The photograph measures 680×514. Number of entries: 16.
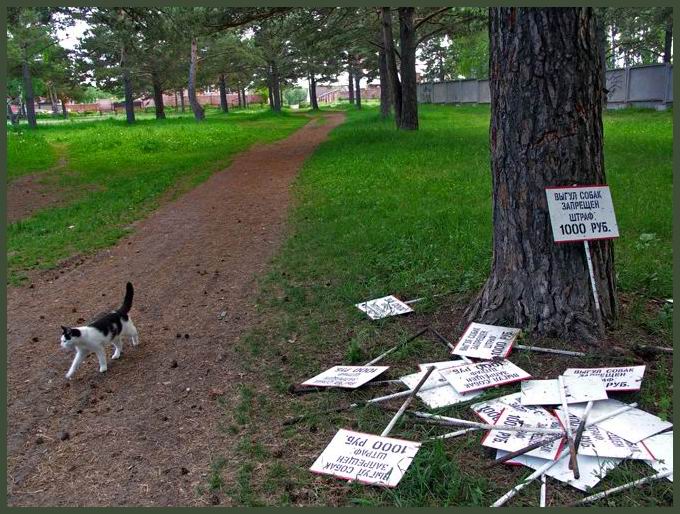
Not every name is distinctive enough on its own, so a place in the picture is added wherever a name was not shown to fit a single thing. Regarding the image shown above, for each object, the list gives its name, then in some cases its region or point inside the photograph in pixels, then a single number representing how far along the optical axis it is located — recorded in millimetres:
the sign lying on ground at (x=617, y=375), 3828
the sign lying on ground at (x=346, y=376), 4273
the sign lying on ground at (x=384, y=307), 5480
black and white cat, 4762
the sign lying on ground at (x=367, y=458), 3303
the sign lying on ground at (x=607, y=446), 3238
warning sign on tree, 4477
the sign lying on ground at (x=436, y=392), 3969
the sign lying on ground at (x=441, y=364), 4406
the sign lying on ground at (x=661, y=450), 3168
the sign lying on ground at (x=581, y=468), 3109
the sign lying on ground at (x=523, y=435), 3348
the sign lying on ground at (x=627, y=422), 3422
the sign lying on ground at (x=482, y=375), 4078
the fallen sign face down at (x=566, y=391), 3779
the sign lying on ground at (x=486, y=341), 4504
